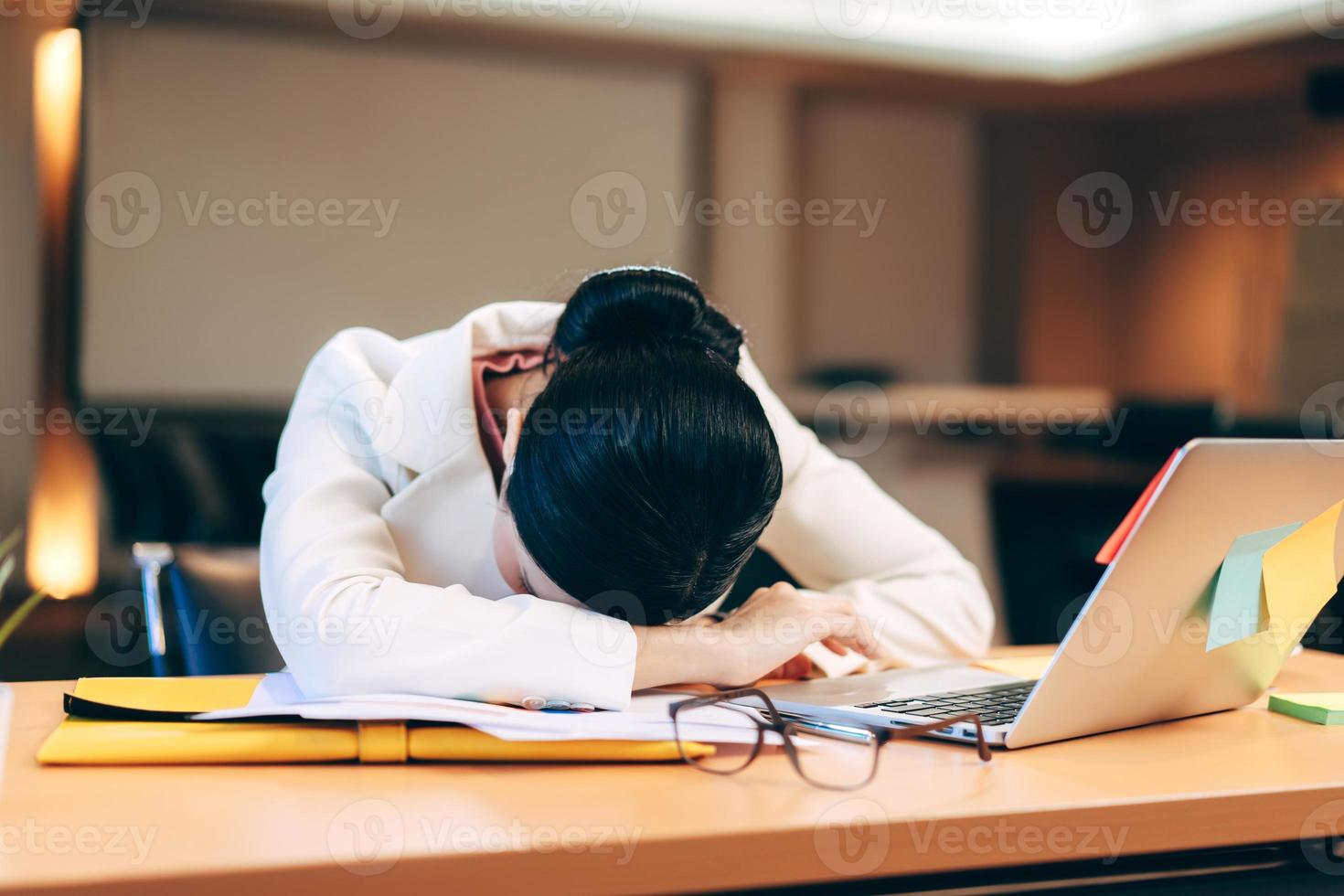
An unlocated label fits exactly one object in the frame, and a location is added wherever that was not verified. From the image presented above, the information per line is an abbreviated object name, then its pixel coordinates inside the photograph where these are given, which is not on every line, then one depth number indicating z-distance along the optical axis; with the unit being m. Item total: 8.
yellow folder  1.85
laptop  1.86
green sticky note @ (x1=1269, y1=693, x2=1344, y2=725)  2.04
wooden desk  1.70
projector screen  6.18
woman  1.95
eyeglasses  1.85
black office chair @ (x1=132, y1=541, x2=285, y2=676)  2.29
